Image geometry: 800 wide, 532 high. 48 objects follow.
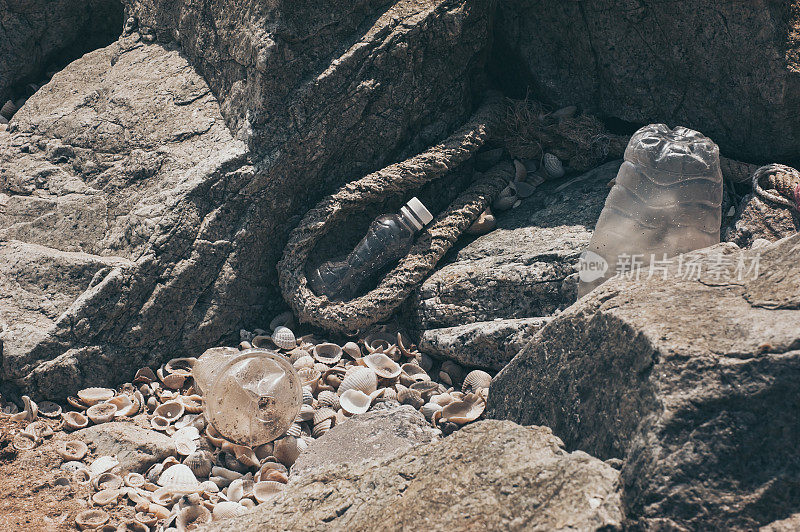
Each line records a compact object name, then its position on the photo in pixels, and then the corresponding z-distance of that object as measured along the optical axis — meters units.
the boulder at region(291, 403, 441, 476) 3.19
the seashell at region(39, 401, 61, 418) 3.56
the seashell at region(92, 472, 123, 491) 3.09
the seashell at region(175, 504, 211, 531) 2.87
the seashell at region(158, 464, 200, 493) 3.11
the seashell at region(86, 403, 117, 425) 3.50
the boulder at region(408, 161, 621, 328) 3.94
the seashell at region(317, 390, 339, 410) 3.69
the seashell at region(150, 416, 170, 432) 3.54
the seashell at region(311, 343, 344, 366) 4.04
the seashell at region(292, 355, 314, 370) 3.89
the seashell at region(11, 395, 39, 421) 3.46
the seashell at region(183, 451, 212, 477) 3.24
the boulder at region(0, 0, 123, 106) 5.54
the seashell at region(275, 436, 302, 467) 3.34
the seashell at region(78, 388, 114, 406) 3.63
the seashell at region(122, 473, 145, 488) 3.12
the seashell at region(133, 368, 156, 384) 3.83
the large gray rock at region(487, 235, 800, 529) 1.80
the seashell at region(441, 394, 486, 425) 3.47
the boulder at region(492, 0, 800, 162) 4.03
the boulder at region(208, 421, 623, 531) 1.86
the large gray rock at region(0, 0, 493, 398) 3.82
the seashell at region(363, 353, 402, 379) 3.86
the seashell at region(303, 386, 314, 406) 3.66
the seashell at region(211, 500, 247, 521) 2.92
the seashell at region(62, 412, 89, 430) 3.47
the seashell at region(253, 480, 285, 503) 3.07
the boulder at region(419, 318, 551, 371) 3.77
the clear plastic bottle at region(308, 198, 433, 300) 4.27
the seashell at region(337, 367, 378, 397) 3.72
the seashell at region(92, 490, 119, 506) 2.97
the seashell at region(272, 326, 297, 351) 4.07
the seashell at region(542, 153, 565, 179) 4.72
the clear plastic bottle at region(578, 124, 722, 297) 3.32
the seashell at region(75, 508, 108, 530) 2.83
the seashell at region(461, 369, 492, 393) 3.71
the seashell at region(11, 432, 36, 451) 3.29
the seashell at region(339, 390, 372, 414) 3.62
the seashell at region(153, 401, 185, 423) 3.63
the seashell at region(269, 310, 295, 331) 4.27
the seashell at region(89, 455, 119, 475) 3.18
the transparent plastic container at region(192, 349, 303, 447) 3.36
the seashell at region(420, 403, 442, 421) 3.54
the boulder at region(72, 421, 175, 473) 3.25
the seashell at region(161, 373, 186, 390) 3.79
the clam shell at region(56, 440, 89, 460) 3.25
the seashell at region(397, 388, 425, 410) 3.65
